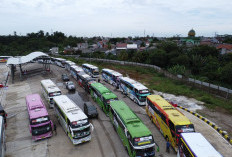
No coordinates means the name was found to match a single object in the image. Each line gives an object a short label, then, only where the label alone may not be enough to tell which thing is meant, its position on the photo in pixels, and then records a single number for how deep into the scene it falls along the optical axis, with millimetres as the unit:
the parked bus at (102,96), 21197
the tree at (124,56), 61128
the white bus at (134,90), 24188
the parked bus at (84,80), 29872
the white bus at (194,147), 10652
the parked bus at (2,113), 21022
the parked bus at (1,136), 13221
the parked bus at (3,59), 66888
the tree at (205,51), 52250
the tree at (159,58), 50062
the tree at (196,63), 46197
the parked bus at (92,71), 38562
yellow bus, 14211
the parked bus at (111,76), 32941
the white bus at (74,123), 15305
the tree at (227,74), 35438
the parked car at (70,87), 31781
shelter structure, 39094
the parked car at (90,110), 21078
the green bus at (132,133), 12797
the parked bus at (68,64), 45919
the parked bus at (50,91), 23969
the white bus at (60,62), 54138
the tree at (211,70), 39219
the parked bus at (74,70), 38209
